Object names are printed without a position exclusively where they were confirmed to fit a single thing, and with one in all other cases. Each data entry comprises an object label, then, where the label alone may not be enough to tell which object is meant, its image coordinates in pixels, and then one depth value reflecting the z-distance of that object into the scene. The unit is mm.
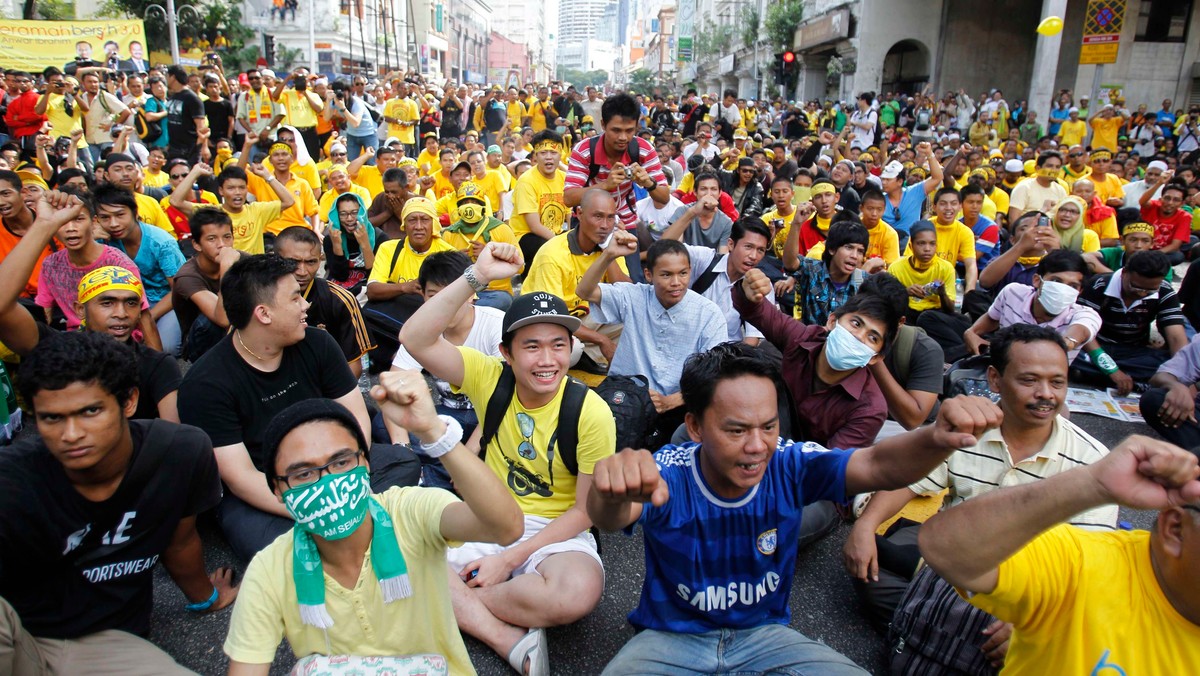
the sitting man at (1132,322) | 5344
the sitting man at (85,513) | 2273
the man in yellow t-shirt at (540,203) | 7035
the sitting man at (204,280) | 4918
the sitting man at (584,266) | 4988
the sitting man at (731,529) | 2166
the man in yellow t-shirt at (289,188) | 8008
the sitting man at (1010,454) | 2652
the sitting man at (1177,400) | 4520
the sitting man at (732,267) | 4938
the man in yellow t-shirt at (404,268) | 5711
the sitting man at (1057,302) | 4945
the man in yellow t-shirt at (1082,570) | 1502
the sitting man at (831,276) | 5141
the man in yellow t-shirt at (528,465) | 2773
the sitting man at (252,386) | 3133
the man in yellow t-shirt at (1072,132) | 16891
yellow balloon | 14806
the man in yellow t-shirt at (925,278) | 5945
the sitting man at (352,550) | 1927
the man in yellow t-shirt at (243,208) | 6504
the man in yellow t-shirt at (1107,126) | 16375
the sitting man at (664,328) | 4254
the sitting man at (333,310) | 4559
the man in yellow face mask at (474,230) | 6398
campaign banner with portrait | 16297
